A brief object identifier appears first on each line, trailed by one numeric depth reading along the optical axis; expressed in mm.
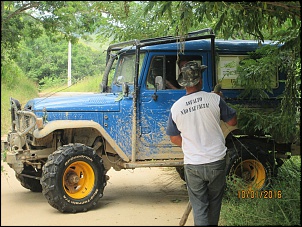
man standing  5164
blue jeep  7125
